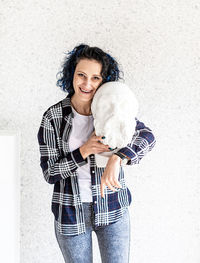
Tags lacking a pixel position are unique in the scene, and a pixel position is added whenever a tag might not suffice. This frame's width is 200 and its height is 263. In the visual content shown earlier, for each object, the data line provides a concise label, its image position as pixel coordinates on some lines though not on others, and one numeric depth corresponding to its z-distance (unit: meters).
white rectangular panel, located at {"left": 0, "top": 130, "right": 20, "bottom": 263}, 1.29
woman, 1.13
